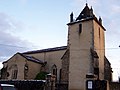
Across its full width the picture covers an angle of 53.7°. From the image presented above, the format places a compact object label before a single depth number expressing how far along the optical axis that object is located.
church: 18.25
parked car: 7.66
